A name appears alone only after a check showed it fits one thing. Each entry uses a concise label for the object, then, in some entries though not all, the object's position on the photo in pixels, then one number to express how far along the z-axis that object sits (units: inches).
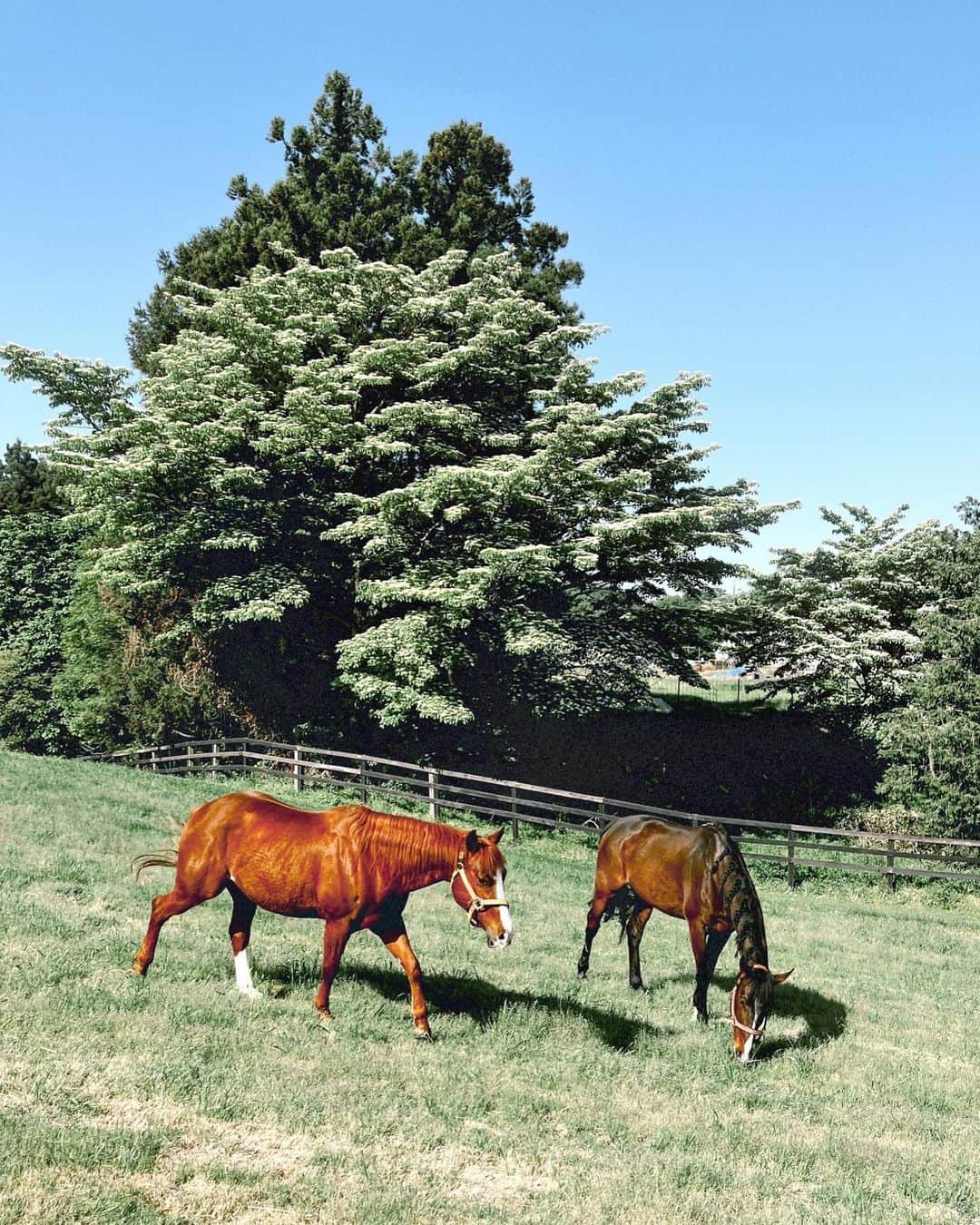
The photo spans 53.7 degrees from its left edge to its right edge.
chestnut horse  264.2
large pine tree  1227.9
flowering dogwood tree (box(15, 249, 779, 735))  975.6
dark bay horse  320.8
